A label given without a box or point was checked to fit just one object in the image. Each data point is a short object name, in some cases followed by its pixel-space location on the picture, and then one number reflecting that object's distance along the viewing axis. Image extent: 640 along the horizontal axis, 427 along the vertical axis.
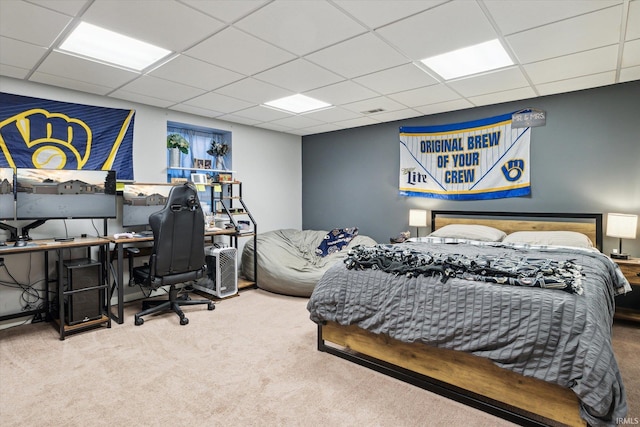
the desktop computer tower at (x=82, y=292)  3.05
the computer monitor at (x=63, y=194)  3.11
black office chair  3.22
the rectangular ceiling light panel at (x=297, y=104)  4.00
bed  1.65
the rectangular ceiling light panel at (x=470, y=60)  2.69
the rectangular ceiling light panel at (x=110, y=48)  2.43
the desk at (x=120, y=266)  3.31
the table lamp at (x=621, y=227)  3.21
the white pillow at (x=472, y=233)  3.88
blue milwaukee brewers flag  3.27
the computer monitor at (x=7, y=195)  2.97
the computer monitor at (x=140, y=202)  3.85
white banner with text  4.13
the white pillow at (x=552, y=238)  3.38
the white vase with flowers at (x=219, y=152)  4.98
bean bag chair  4.23
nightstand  3.14
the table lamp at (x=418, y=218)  4.68
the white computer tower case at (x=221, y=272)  4.15
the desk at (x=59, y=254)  2.80
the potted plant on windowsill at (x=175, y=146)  4.46
